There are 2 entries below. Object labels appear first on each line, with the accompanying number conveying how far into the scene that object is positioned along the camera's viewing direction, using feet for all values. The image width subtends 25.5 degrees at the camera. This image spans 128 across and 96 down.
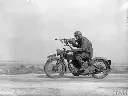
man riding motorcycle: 32.30
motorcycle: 32.07
